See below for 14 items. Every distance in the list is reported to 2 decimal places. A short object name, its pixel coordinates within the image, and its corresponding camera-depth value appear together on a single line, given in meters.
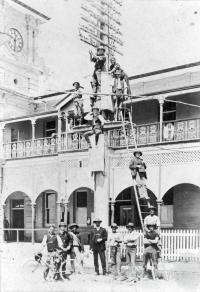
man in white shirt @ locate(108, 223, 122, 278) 12.45
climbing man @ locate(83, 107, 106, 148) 13.43
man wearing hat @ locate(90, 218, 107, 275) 12.70
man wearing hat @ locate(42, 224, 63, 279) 12.30
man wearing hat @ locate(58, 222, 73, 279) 12.45
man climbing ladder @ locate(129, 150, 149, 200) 14.81
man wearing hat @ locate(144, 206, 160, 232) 13.94
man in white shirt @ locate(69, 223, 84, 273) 12.88
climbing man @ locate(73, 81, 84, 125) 13.79
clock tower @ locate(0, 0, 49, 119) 28.34
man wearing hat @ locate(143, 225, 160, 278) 11.97
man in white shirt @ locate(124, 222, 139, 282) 12.27
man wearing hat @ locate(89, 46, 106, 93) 13.60
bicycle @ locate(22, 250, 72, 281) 12.04
